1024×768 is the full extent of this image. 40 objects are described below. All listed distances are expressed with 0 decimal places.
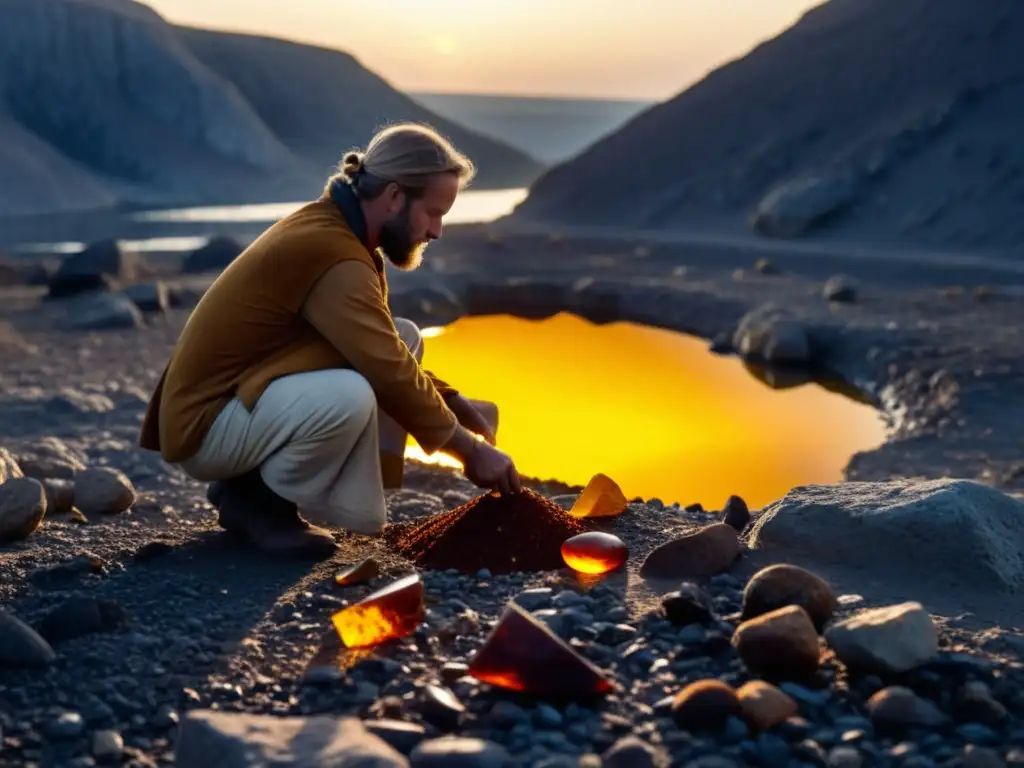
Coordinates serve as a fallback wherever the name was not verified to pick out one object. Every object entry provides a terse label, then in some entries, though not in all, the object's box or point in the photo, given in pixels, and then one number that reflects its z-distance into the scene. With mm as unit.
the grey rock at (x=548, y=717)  2199
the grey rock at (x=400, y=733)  2107
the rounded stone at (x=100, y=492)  4277
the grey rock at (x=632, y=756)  2035
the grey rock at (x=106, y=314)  9797
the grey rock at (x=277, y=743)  1916
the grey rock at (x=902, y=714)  2172
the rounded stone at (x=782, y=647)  2311
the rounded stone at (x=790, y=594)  2561
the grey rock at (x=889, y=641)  2303
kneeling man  2918
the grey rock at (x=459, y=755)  1982
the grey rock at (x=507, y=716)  2197
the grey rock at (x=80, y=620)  2648
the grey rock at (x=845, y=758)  2051
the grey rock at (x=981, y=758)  2027
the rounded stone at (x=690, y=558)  3010
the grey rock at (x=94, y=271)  12094
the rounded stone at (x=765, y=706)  2158
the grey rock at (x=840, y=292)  11906
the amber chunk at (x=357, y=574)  2932
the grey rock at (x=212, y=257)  15457
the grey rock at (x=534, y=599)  2756
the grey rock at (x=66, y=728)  2232
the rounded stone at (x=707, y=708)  2176
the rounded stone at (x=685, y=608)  2586
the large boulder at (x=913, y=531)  3051
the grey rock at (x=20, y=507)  3580
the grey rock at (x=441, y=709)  2191
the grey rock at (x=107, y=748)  2162
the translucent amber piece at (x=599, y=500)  3555
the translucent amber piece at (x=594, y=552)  3018
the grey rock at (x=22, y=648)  2490
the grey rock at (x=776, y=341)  9617
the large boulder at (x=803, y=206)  21516
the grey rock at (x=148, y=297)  10906
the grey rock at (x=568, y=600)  2732
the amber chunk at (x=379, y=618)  2529
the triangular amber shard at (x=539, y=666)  2268
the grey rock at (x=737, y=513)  3543
